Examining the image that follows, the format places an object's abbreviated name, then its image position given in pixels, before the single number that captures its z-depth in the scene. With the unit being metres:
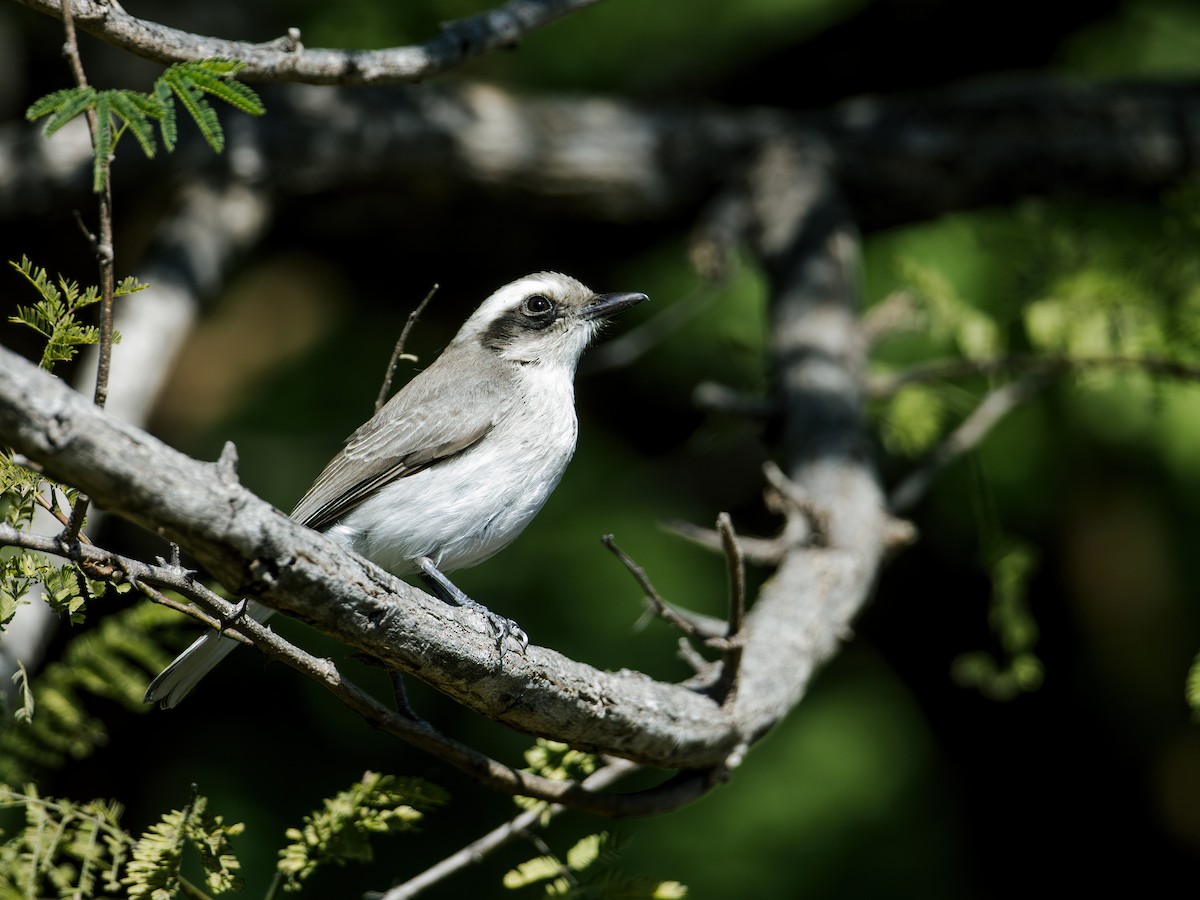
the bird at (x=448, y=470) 7.57
